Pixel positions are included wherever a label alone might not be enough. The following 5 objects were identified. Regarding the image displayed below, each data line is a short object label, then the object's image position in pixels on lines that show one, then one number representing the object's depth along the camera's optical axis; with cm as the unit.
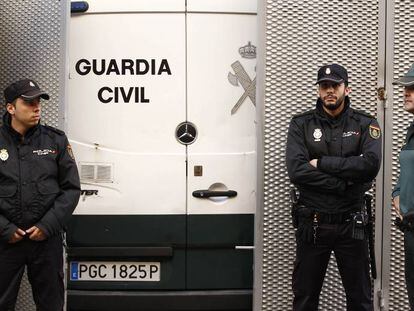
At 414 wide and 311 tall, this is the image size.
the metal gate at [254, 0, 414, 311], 438
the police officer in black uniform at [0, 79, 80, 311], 360
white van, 441
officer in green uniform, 338
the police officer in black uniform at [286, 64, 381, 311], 379
